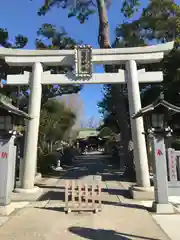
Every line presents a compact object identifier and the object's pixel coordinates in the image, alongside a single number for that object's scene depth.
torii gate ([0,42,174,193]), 6.50
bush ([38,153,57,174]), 11.20
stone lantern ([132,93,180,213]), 4.87
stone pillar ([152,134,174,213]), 4.81
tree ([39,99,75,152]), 12.72
